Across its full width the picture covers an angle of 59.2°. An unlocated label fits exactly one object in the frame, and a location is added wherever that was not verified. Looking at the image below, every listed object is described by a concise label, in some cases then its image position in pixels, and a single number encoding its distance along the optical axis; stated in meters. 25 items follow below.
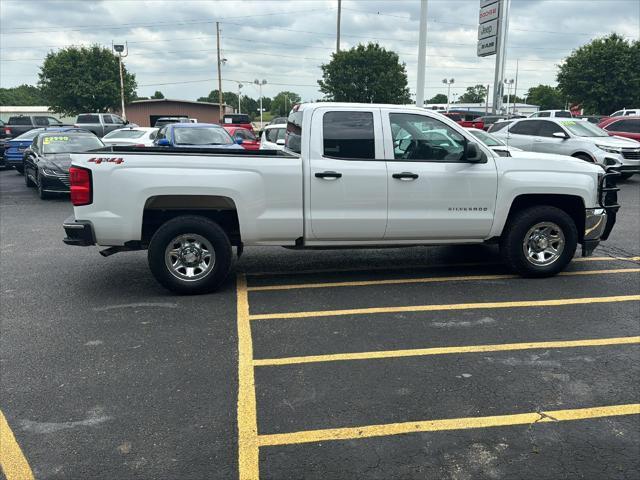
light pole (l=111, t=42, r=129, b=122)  41.31
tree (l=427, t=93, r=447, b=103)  144.09
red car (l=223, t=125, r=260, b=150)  22.34
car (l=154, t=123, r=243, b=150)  14.30
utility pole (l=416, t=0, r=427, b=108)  14.82
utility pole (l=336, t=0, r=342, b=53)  43.97
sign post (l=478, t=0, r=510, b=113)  24.67
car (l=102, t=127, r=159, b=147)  17.41
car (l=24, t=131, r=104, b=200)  12.89
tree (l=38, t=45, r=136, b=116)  46.03
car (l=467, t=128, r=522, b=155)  11.58
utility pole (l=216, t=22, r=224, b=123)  52.50
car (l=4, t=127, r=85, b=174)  18.80
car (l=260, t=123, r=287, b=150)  16.08
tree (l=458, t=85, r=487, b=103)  144.50
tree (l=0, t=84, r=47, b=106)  119.29
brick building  60.44
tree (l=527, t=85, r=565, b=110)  110.36
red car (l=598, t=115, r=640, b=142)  17.58
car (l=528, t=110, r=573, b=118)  27.39
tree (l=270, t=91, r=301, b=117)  119.53
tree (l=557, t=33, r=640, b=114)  40.03
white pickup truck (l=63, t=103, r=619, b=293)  5.61
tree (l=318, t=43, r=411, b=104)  44.56
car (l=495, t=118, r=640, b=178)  14.60
